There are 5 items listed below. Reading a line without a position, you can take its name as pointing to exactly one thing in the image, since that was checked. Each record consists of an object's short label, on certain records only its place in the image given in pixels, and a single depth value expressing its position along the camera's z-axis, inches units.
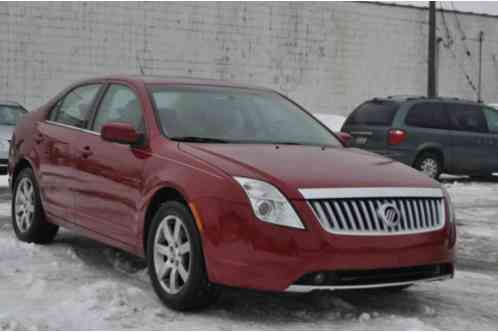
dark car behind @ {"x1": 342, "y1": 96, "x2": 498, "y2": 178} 577.9
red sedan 186.7
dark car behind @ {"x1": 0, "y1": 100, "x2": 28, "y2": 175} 553.3
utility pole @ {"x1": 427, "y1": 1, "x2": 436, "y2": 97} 991.6
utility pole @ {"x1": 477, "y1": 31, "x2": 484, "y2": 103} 1241.4
